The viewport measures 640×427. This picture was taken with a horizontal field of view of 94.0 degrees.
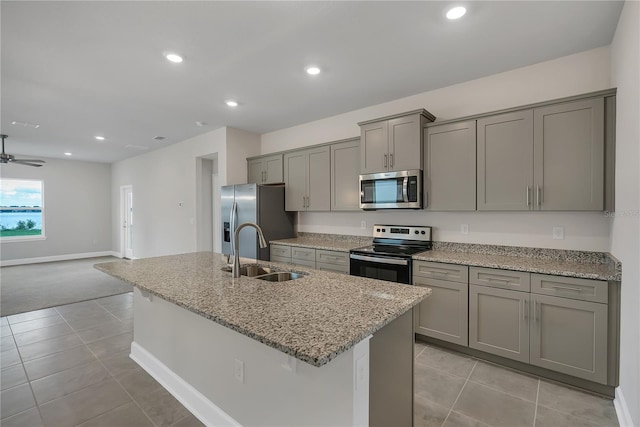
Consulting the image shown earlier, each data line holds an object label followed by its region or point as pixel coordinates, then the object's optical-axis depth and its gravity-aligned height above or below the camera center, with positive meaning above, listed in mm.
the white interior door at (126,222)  8051 -268
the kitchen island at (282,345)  1149 -676
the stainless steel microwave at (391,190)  3121 +228
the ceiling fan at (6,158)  5113 +938
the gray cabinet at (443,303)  2654 -855
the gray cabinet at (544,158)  2307 +436
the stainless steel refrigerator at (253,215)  4156 -51
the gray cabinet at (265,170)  4570 +668
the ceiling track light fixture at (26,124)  4475 +1362
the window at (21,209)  7027 +86
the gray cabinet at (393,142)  3113 +754
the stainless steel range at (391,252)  2955 -433
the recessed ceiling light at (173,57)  2559 +1352
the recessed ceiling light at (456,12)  1992 +1349
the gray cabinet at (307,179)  4039 +451
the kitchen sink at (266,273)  2189 -466
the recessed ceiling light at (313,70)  2830 +1365
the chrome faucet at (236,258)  1943 -309
